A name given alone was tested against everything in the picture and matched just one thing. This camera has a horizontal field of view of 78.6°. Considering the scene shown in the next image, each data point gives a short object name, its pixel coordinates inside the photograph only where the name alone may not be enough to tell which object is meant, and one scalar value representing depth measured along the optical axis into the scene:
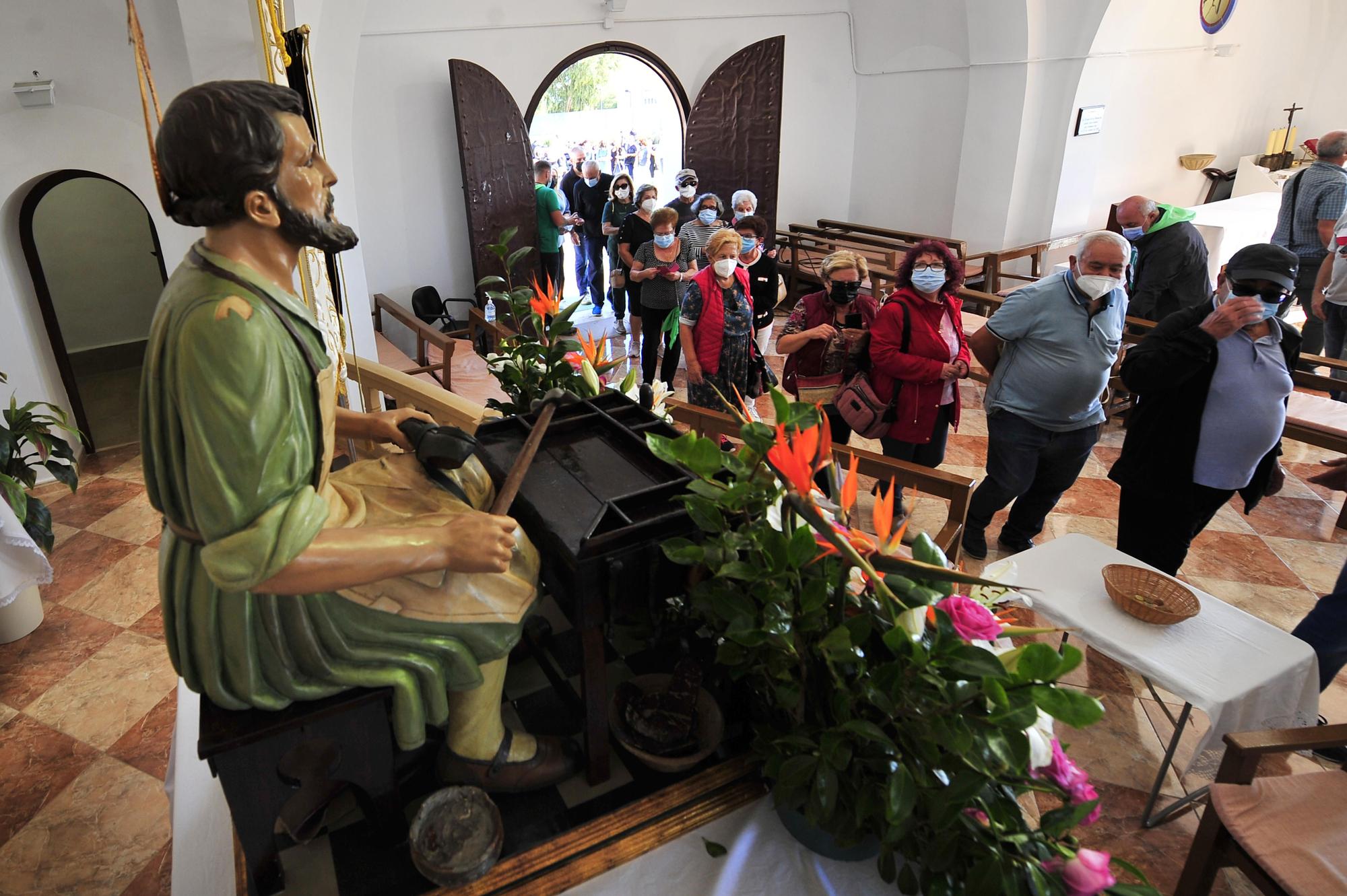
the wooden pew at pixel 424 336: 5.48
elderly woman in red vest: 4.25
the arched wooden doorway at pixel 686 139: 7.27
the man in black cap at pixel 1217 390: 2.83
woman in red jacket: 3.69
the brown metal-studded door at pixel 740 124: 8.76
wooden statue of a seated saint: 1.06
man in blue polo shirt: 3.42
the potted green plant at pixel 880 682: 1.15
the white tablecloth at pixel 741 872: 1.41
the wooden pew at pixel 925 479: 2.79
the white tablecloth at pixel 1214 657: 2.28
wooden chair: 1.88
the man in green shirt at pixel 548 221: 7.93
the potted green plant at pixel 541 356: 2.40
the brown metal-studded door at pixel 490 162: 7.17
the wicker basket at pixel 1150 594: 2.46
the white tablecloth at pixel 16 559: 3.05
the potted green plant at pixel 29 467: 3.32
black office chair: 7.59
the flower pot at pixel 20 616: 3.56
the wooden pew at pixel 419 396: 2.06
